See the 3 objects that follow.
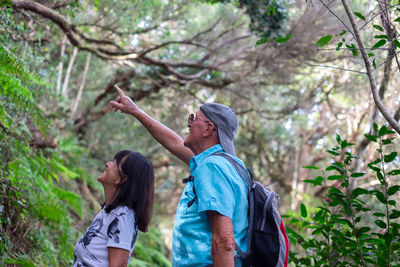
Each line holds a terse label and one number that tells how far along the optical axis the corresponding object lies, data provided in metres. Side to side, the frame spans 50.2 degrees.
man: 2.32
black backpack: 2.38
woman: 2.63
